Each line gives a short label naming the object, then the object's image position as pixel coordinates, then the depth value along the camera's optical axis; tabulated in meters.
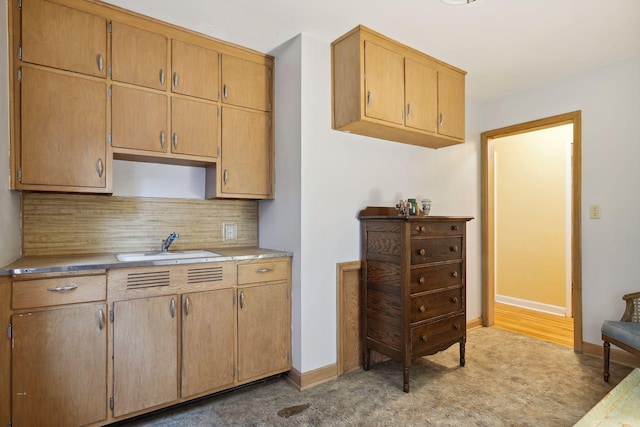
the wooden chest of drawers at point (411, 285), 2.32
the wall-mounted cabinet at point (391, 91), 2.37
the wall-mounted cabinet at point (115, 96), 1.87
